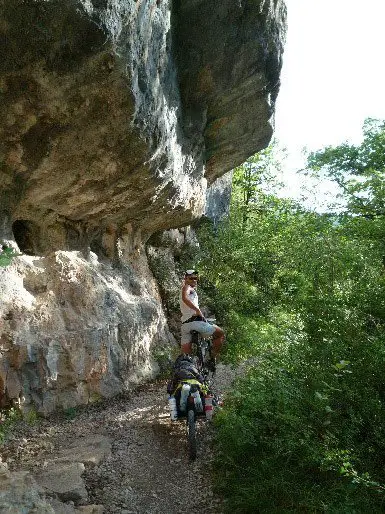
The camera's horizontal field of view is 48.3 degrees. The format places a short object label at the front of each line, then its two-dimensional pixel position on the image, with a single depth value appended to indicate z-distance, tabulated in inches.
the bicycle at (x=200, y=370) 193.2
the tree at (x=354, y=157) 753.6
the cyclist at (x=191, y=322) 268.9
